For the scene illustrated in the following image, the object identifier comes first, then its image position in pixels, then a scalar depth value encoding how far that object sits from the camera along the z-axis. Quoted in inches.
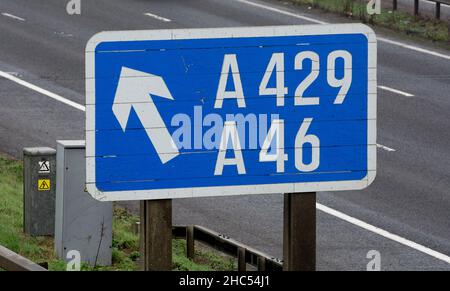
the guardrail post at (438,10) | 1161.4
